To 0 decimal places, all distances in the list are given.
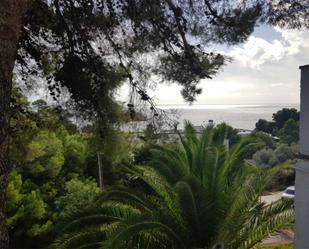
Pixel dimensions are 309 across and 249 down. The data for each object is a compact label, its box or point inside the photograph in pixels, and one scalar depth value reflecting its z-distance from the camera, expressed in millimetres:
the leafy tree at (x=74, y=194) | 9094
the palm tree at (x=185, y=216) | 3958
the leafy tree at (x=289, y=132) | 24238
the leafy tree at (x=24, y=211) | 8814
